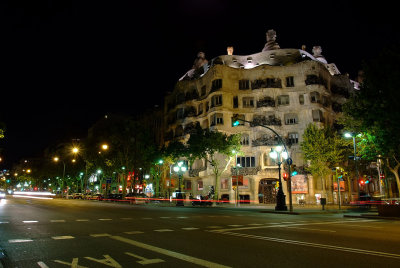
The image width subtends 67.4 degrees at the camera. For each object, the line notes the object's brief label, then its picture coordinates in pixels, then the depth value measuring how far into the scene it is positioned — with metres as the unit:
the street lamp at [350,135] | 29.67
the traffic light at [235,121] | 21.00
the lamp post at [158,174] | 53.69
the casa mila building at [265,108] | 44.91
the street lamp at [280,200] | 26.08
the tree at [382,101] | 19.52
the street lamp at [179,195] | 37.38
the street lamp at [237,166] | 38.32
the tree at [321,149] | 38.56
